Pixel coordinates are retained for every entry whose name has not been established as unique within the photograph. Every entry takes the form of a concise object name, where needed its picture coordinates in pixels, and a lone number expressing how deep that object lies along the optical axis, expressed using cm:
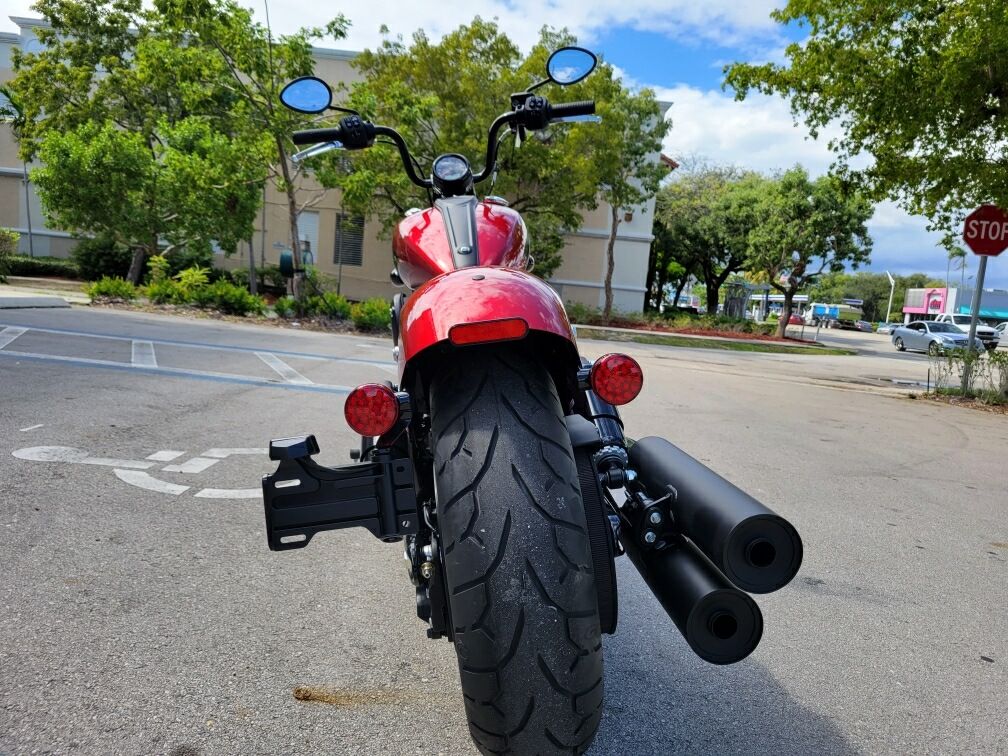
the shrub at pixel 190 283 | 1717
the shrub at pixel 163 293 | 1711
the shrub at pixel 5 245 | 1950
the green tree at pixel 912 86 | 963
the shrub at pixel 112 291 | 1691
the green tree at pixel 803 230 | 3397
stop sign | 1105
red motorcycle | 160
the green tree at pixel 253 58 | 1577
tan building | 3328
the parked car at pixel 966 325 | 3834
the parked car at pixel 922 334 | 3498
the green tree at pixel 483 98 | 2477
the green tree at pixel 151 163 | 1717
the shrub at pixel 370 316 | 1720
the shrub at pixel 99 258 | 2672
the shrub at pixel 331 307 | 1794
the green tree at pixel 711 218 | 3947
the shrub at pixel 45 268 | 2659
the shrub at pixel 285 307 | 1761
